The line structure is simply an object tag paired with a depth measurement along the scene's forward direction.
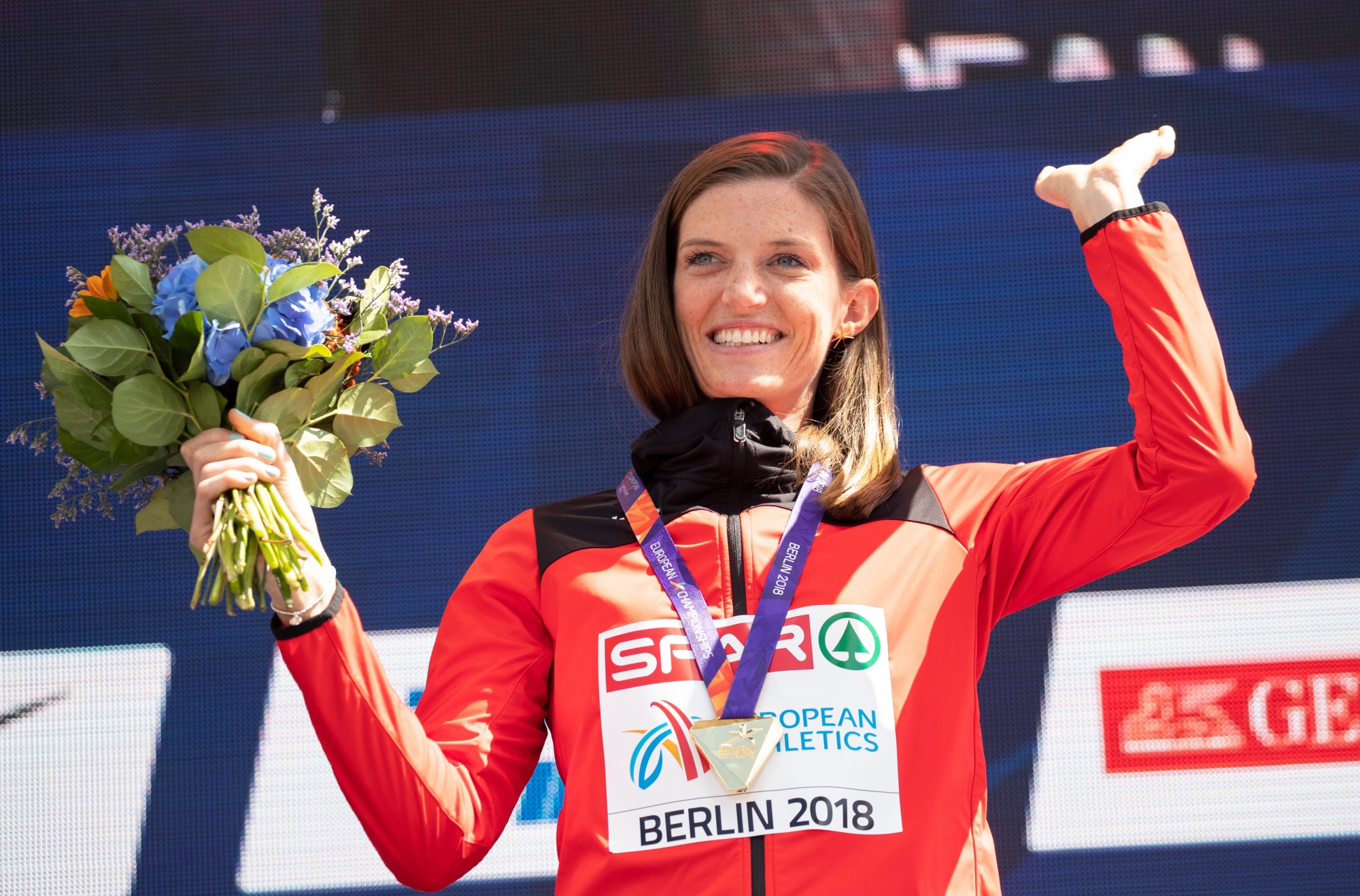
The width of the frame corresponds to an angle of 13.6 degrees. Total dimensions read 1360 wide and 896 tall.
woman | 4.00
